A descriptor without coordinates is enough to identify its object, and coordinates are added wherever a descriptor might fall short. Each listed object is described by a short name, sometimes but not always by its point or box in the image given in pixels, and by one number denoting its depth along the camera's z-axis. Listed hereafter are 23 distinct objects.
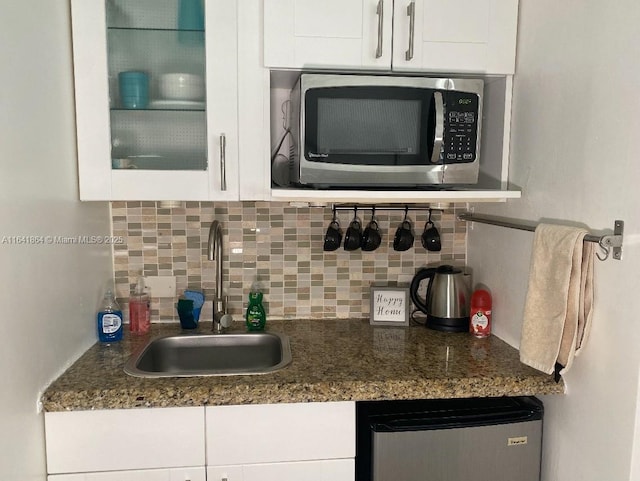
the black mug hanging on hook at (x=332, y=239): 1.94
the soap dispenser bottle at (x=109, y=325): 1.76
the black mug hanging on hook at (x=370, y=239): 1.95
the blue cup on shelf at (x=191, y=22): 1.62
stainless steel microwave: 1.55
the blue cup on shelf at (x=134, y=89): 1.63
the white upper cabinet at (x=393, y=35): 1.57
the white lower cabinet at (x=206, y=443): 1.39
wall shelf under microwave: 1.56
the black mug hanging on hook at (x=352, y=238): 1.94
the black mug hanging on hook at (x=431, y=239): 1.99
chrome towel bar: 1.22
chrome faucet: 1.82
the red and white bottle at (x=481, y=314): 1.84
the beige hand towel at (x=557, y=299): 1.32
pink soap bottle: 1.89
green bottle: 1.90
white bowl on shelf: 1.65
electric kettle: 1.90
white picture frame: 1.98
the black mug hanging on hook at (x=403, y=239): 1.96
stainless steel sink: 1.84
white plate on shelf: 1.66
